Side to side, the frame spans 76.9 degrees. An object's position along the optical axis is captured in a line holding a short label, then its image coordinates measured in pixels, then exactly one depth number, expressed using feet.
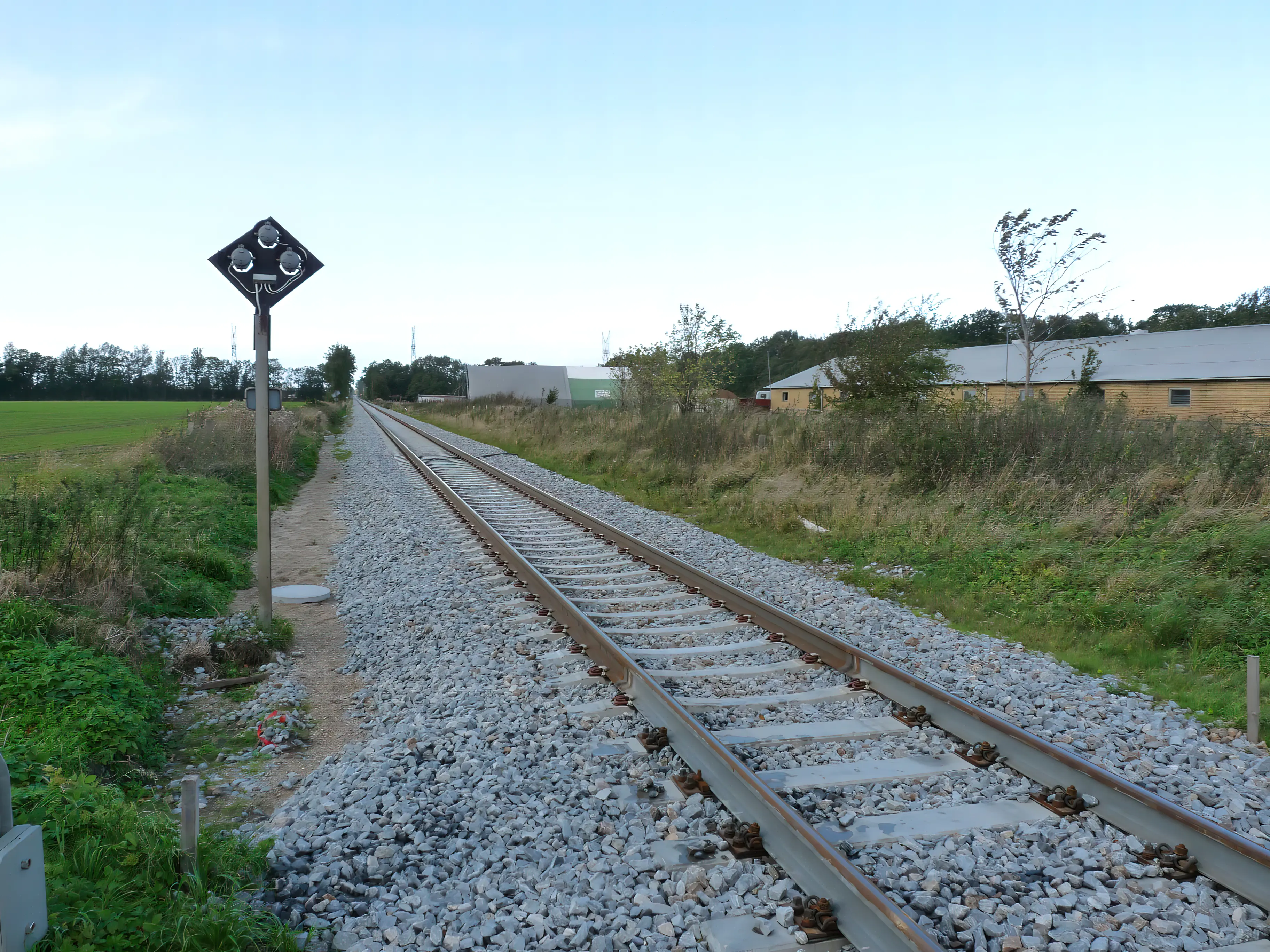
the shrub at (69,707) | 13.10
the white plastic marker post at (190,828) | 9.66
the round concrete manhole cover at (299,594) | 25.73
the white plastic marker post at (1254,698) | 14.85
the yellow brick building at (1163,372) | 108.78
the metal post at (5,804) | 7.14
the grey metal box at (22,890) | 7.10
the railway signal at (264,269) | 20.80
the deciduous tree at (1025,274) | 85.15
